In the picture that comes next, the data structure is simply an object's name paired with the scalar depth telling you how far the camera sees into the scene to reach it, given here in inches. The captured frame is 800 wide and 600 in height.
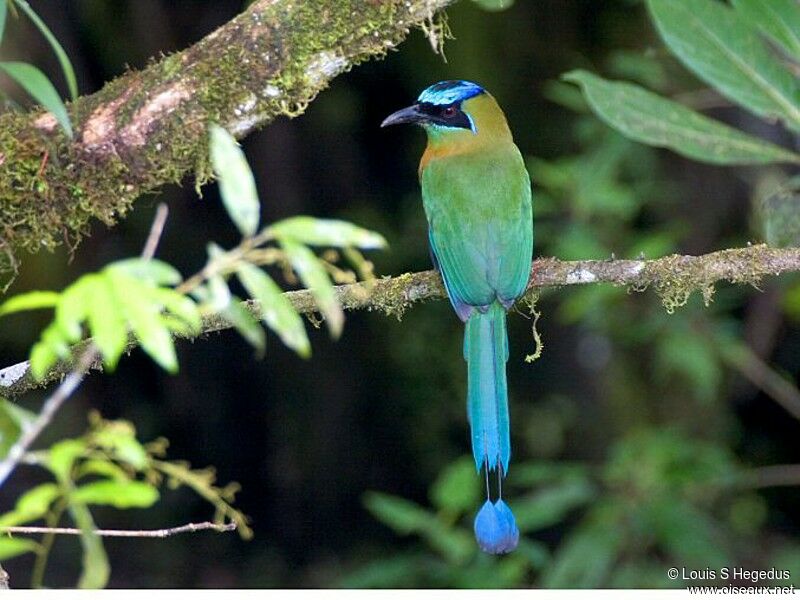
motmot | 237.0
